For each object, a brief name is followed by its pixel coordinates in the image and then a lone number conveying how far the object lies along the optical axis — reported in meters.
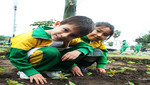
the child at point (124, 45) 12.45
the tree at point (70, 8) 3.65
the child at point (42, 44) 1.23
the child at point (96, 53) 1.70
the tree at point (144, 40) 28.50
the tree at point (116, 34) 35.40
